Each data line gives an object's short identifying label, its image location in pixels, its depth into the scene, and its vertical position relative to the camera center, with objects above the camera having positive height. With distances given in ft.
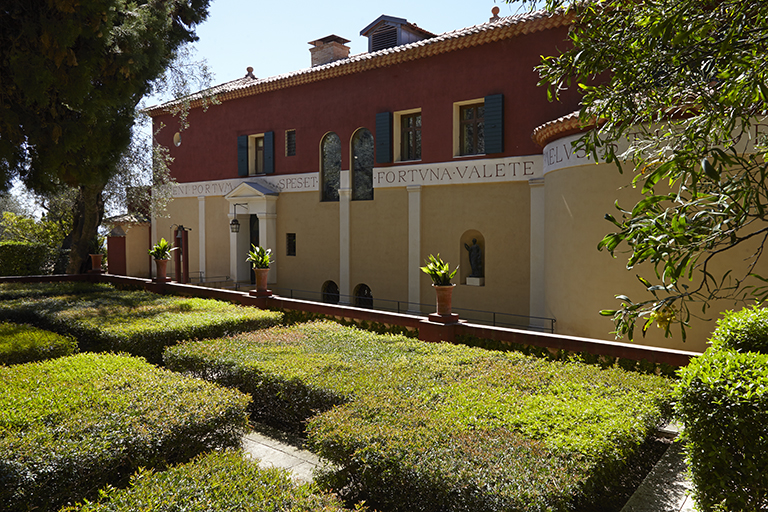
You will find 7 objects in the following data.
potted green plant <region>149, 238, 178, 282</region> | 50.20 -1.86
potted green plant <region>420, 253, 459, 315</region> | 29.17 -2.64
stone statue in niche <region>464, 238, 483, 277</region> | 47.16 -1.97
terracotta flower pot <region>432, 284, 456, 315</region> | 29.14 -3.41
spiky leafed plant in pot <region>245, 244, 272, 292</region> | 40.75 -2.26
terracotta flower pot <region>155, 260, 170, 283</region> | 50.42 -3.02
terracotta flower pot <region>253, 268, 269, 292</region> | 40.73 -3.03
